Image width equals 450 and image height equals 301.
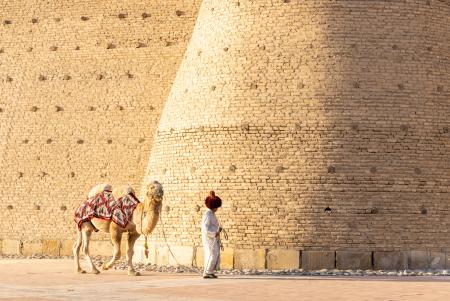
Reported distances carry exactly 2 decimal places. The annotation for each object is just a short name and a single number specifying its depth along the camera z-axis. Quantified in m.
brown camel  15.34
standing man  14.81
